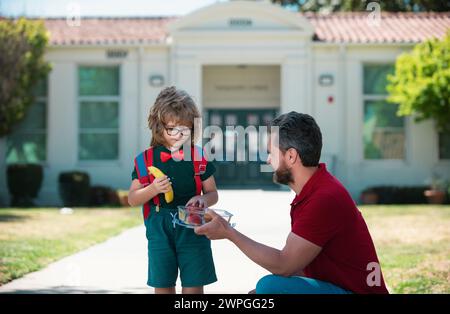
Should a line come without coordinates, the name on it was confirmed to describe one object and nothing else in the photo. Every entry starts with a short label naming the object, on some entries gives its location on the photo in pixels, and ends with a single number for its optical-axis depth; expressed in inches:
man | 116.4
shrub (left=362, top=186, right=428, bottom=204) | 653.9
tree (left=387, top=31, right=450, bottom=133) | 622.8
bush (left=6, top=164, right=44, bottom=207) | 655.8
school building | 697.6
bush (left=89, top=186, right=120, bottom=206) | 657.2
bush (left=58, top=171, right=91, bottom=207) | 649.2
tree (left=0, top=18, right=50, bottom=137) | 624.7
